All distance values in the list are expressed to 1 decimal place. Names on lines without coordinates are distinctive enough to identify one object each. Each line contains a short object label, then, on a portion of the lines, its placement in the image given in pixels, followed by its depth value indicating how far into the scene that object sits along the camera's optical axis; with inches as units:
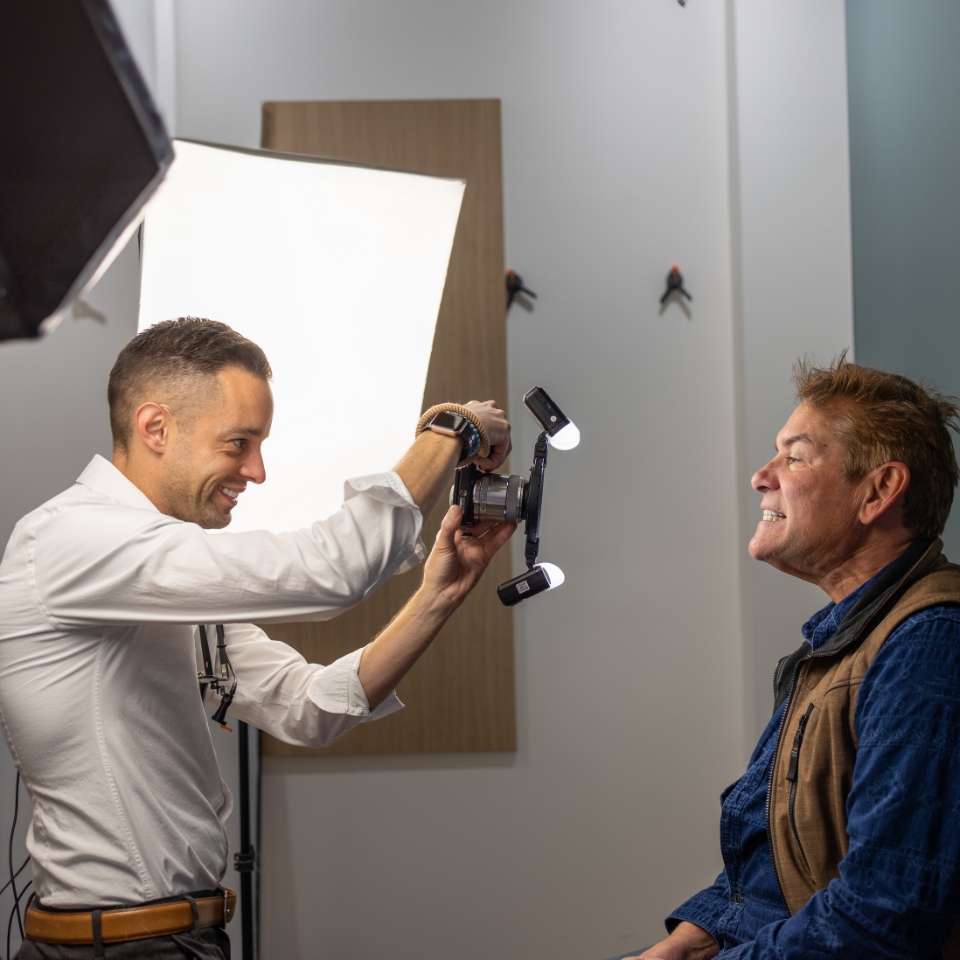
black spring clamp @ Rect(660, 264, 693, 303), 109.9
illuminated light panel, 70.1
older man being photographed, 46.4
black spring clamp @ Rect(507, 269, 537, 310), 110.5
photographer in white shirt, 48.9
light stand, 94.4
